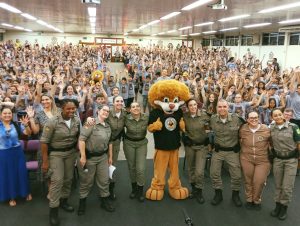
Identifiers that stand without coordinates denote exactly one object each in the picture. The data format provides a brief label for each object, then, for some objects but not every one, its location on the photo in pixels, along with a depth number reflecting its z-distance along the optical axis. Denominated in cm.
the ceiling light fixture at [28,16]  1265
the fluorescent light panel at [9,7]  984
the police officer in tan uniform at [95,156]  379
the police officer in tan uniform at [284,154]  379
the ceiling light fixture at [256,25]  1391
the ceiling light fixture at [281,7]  807
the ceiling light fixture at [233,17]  1080
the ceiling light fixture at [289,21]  1208
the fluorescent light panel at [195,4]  788
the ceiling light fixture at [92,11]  1004
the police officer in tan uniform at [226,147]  412
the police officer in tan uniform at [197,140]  428
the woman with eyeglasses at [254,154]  395
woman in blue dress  398
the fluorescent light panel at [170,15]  1073
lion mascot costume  424
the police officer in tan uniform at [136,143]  428
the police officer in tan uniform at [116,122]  427
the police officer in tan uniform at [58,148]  365
